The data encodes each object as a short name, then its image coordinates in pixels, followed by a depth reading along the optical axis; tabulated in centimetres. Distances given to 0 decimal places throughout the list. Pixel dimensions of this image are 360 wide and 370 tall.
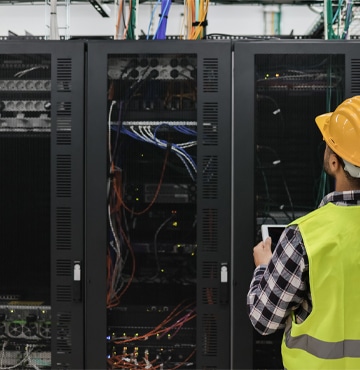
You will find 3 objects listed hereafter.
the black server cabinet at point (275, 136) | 196
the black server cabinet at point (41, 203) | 200
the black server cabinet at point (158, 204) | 197
